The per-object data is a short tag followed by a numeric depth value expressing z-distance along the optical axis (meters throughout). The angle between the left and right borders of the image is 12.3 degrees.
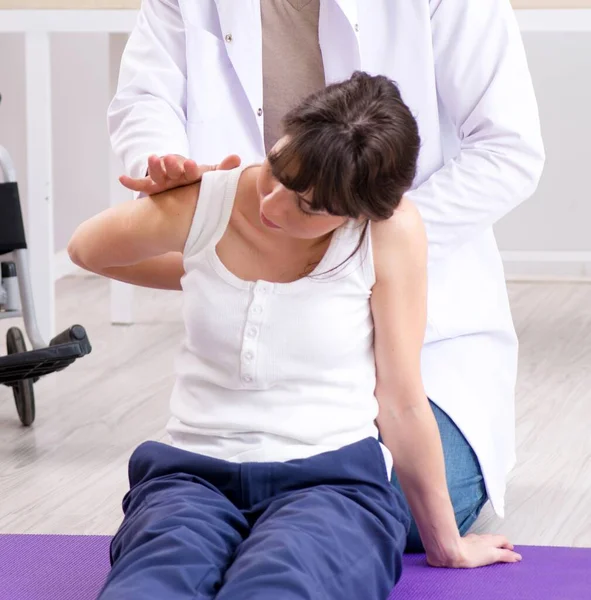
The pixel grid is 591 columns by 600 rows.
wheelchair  5.07
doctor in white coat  4.38
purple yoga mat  4.09
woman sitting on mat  3.79
